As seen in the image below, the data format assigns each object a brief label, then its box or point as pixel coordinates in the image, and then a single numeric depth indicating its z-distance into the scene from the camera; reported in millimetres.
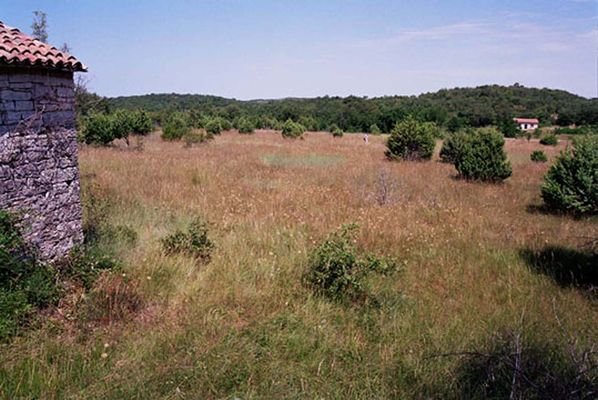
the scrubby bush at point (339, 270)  4875
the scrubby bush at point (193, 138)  22938
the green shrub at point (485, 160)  13031
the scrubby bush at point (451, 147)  17747
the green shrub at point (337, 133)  37316
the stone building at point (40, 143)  4477
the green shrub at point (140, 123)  24719
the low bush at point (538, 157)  19298
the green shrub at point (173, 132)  25077
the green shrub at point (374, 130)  47169
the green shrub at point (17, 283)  3842
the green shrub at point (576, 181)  8625
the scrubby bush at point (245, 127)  38488
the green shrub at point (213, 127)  34262
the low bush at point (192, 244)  5805
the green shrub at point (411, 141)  18516
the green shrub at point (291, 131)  31359
